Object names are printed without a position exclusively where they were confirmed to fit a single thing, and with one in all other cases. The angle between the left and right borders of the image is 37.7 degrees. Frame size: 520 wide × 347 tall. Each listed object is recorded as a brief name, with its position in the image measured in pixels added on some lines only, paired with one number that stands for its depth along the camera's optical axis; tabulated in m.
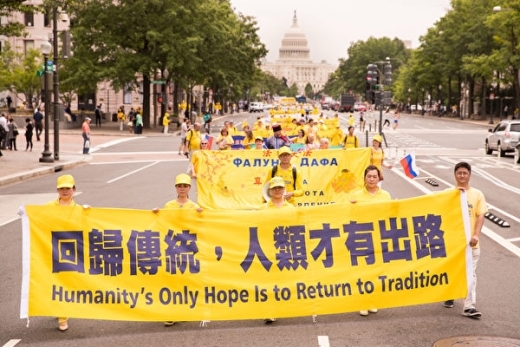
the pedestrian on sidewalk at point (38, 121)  42.69
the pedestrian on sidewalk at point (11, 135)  35.81
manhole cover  7.45
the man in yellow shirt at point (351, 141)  21.17
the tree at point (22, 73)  66.29
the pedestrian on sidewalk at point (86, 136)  35.38
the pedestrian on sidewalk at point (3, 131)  34.23
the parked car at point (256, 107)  130.04
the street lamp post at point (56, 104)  30.05
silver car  33.66
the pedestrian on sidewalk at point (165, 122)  53.91
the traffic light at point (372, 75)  39.38
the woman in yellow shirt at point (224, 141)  19.55
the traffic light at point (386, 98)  39.50
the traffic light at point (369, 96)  40.11
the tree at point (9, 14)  25.61
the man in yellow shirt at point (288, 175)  10.57
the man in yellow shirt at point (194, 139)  21.41
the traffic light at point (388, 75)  36.78
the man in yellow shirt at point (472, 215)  8.43
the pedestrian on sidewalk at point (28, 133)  36.12
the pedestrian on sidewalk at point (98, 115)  61.48
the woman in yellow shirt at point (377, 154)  15.74
